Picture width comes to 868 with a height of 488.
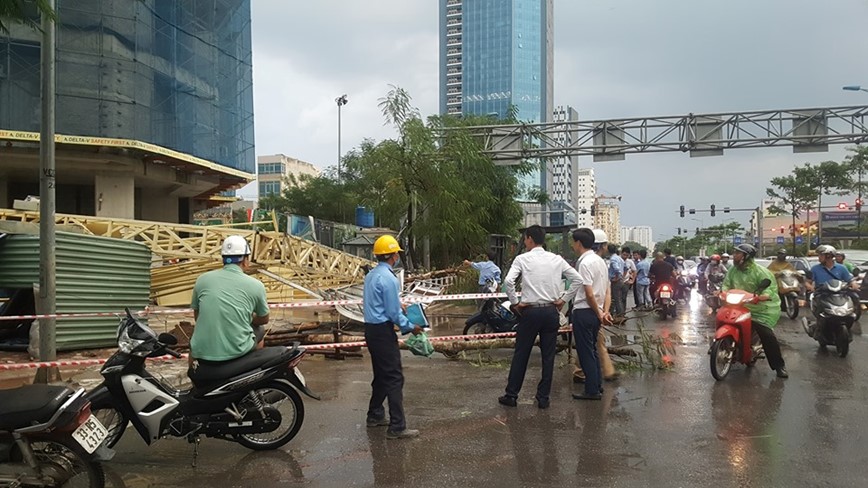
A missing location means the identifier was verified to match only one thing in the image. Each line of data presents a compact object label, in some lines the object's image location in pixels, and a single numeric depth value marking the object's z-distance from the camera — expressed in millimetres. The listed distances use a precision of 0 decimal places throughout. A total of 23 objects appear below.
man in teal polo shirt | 5008
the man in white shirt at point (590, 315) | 7043
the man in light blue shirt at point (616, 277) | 14125
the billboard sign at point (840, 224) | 70750
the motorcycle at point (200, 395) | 4863
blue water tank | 39531
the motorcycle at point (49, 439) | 3877
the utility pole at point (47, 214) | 7250
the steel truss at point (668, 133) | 24062
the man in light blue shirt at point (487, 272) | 12367
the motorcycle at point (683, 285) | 20016
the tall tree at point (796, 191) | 53281
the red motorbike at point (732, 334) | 7969
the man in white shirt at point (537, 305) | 6461
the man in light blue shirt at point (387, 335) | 5648
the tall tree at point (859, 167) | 45375
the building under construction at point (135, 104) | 23281
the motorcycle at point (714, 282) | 18469
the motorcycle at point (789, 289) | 13011
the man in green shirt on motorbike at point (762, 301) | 8188
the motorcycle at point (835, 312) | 9656
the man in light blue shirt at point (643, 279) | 16828
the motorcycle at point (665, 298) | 15398
